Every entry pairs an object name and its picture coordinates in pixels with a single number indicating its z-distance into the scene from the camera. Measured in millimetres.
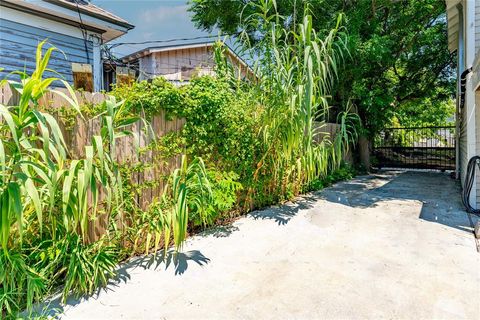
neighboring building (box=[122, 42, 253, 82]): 11328
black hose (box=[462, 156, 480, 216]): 4216
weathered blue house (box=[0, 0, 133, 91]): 5129
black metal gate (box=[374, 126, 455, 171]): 10059
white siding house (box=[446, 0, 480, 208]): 4328
